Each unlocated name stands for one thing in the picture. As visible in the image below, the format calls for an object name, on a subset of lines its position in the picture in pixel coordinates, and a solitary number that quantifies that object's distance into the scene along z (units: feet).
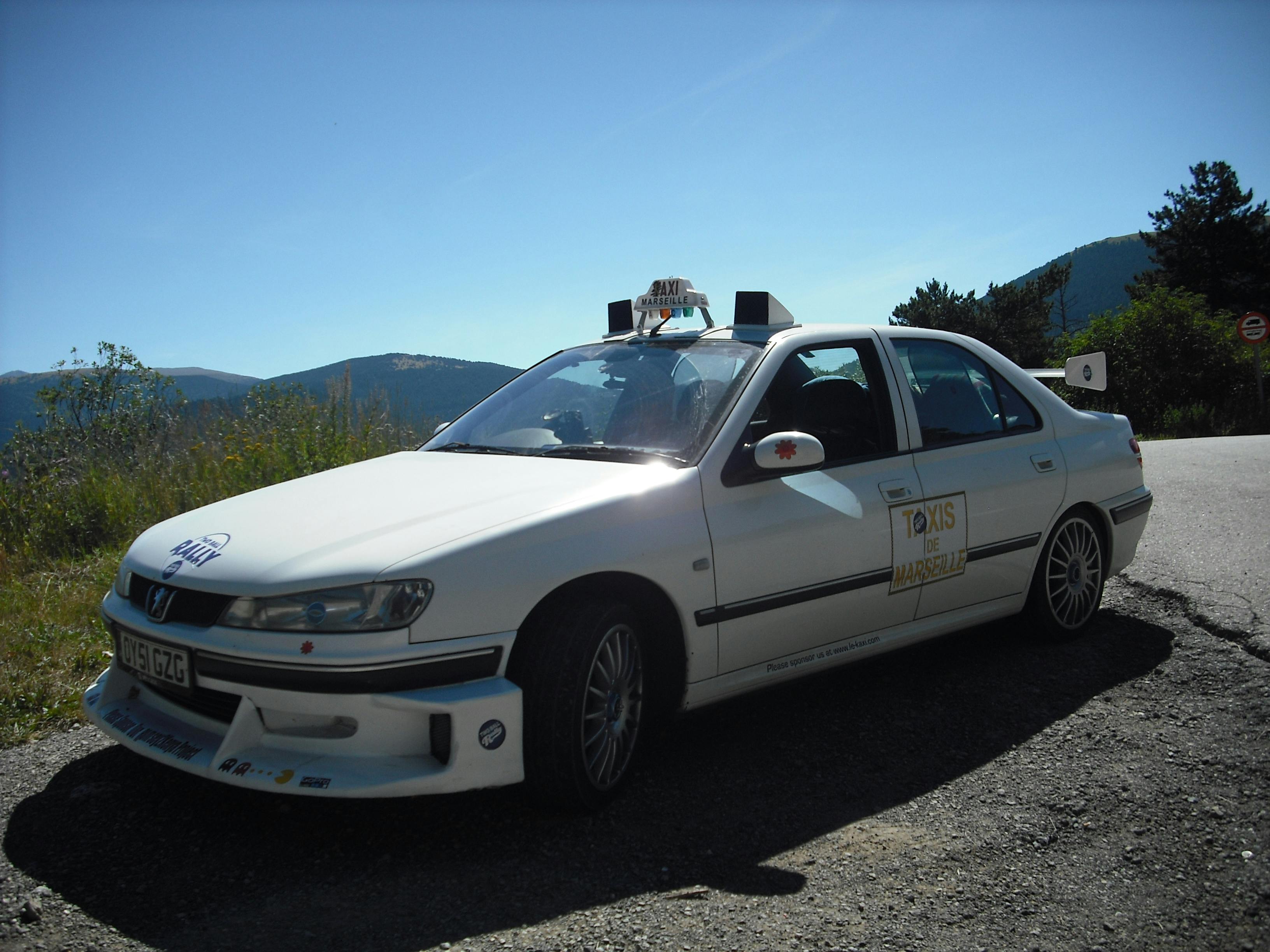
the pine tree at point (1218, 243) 165.48
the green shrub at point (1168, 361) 76.89
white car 9.03
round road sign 64.54
